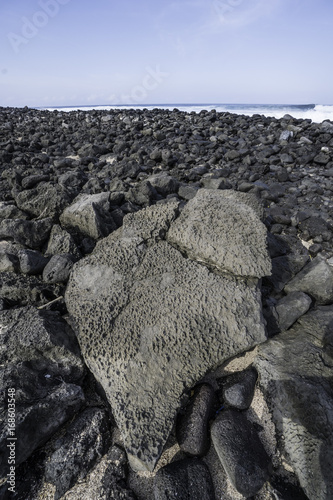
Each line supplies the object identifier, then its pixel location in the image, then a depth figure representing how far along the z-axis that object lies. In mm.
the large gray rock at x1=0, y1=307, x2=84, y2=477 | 1449
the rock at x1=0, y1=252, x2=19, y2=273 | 2391
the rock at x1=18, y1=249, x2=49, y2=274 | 2371
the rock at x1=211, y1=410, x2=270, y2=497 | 1347
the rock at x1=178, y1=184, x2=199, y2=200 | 3651
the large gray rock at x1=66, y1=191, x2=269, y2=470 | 1527
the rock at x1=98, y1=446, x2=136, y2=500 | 1340
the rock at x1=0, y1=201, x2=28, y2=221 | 3148
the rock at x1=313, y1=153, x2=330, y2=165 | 5246
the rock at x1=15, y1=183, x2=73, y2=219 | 3023
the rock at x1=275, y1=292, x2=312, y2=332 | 2076
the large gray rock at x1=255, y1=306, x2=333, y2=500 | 1378
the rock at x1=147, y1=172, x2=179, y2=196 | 3750
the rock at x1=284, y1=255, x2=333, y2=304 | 2232
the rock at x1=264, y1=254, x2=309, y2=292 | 2441
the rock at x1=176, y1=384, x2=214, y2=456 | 1479
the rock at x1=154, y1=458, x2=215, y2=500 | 1302
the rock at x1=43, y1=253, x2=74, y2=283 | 2330
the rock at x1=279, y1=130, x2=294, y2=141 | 6380
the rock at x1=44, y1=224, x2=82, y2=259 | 2572
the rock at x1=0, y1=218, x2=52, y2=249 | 2713
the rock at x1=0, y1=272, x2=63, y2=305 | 2178
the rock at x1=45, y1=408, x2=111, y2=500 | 1393
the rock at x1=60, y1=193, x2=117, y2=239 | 2695
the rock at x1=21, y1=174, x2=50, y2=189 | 4090
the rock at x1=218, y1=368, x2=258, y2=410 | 1650
